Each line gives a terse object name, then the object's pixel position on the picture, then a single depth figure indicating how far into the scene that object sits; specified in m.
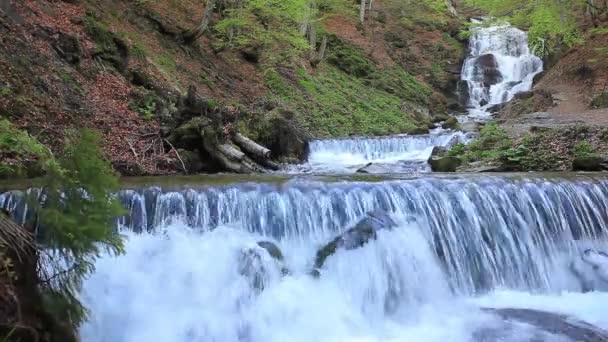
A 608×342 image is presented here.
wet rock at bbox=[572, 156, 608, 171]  10.16
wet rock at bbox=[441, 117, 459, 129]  19.79
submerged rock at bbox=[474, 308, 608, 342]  5.48
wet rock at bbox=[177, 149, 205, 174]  10.08
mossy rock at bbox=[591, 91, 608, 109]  18.12
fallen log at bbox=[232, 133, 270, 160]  11.50
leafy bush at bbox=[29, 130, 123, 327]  3.53
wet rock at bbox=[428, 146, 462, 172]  12.42
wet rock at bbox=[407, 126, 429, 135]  18.83
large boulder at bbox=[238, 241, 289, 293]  6.26
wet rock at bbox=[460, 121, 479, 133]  17.25
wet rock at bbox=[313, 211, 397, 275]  6.93
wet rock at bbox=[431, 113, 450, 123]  23.31
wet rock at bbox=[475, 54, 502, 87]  29.78
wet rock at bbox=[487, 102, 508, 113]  25.47
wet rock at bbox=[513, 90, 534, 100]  22.42
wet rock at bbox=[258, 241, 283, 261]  6.63
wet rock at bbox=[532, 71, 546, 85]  26.59
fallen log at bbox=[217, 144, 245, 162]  10.55
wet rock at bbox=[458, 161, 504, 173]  11.45
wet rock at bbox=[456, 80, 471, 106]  29.17
